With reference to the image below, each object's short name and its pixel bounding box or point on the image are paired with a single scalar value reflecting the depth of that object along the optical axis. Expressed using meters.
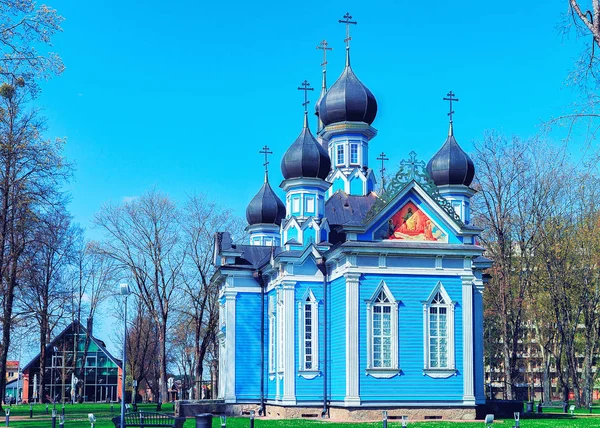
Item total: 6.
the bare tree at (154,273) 45.81
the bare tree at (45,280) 26.75
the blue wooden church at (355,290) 28.77
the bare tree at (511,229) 39.31
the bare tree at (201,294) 47.06
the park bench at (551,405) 46.41
